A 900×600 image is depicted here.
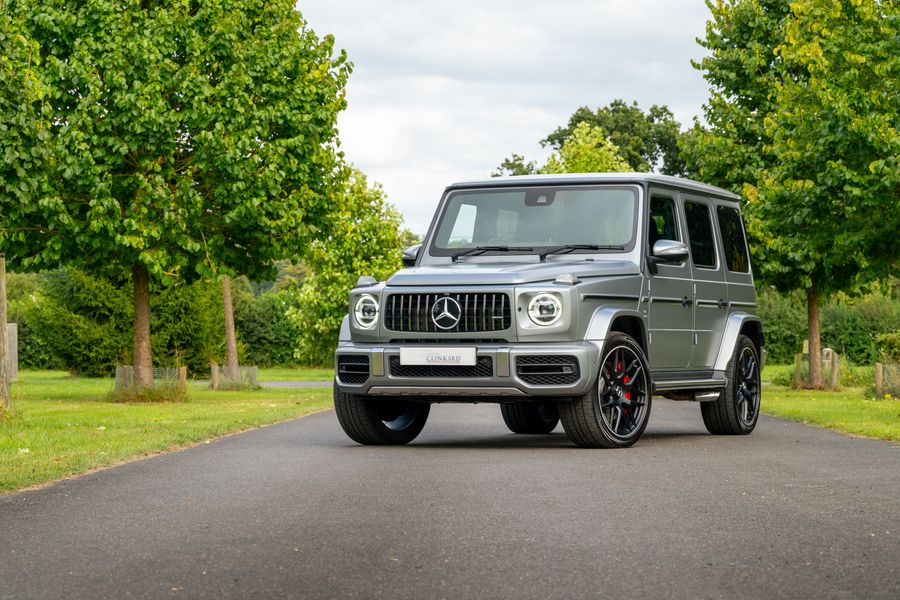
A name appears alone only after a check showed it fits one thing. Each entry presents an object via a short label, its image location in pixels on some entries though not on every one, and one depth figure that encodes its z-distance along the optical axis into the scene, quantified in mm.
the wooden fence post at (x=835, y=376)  29312
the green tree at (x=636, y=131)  75750
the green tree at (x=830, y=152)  19297
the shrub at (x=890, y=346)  28734
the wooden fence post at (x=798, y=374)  30297
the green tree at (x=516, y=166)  78594
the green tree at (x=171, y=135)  22078
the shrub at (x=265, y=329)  52688
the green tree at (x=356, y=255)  40500
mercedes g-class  11273
